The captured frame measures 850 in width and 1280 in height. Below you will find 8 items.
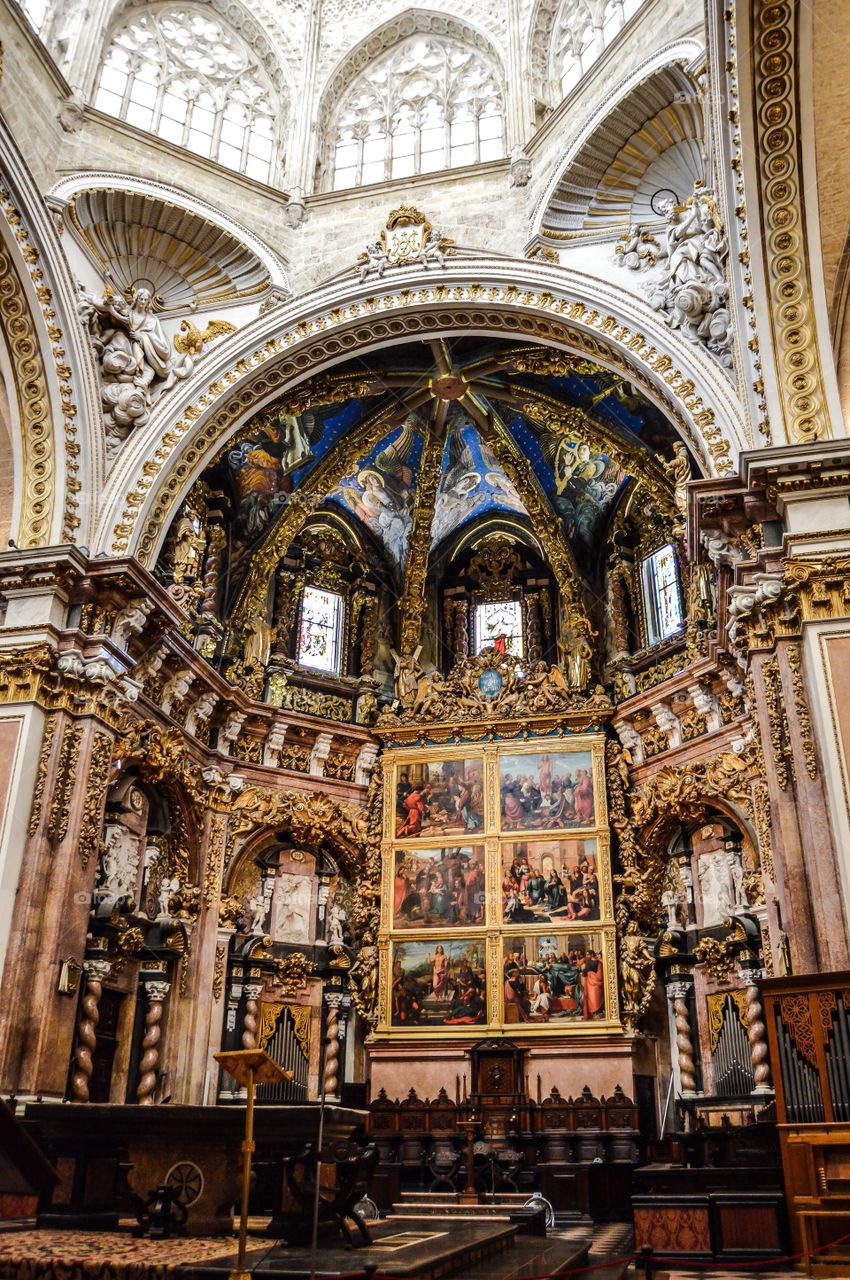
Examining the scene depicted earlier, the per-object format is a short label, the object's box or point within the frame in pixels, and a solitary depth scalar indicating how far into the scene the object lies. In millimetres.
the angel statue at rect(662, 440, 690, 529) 16766
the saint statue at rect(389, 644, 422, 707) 22766
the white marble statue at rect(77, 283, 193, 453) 17625
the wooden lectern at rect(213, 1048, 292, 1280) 6336
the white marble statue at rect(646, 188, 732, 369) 16047
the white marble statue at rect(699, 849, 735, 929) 18656
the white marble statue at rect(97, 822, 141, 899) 16875
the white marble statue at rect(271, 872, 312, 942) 20609
